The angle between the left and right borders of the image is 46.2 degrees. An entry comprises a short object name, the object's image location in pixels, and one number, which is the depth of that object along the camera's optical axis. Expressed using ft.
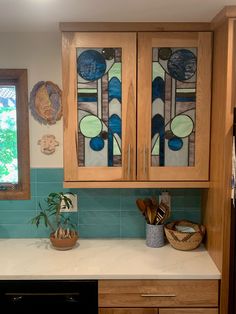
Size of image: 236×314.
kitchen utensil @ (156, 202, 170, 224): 5.93
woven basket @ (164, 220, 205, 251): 5.62
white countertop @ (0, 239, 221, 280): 4.92
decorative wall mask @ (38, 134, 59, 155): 6.21
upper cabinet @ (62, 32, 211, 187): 5.23
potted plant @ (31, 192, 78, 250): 5.72
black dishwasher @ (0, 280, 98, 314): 4.96
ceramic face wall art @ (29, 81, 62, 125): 6.10
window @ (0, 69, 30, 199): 6.11
